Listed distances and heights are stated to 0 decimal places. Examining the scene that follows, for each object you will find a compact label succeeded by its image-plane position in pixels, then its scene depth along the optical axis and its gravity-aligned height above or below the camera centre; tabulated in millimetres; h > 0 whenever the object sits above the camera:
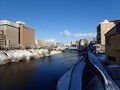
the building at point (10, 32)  81872 +13008
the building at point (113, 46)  12964 -176
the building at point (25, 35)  95361 +12146
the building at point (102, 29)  50741 +9963
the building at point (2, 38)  72286 +5801
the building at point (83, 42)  150091 +5157
